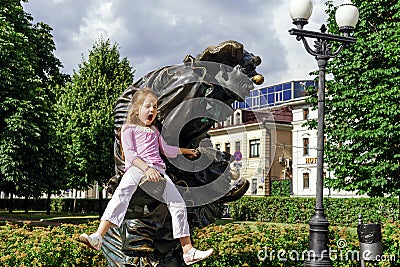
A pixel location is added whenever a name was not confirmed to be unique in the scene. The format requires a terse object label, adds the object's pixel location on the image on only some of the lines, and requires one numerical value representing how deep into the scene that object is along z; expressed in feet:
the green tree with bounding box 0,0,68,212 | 67.46
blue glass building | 176.55
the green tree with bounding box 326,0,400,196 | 68.08
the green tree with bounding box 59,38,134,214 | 95.40
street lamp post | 33.42
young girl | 10.08
